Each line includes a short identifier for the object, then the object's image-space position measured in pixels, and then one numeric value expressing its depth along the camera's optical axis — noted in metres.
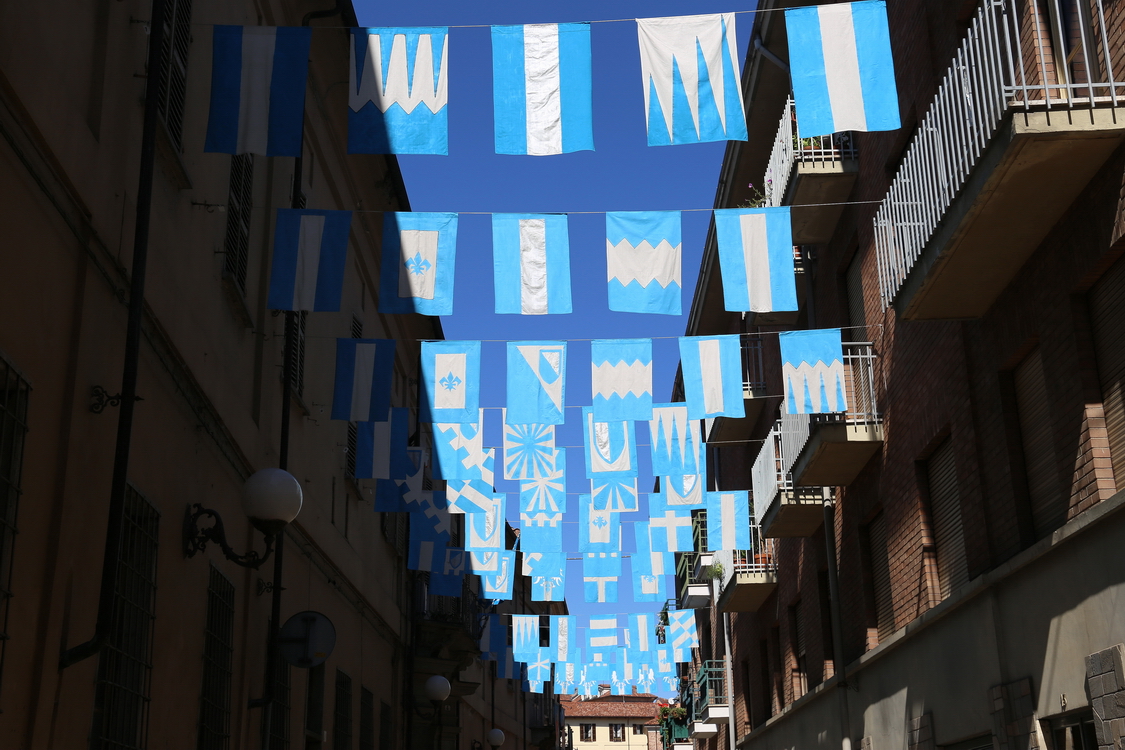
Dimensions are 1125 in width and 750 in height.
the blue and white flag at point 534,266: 11.98
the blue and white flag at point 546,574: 25.72
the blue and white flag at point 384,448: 15.84
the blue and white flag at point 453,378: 14.78
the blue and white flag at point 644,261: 11.96
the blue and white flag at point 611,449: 18.02
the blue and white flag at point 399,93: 10.59
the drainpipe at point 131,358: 6.65
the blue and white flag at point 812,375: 14.49
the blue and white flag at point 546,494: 20.18
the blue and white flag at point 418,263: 12.18
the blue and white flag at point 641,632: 29.92
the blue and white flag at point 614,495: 20.98
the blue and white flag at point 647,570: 23.84
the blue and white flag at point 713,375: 14.21
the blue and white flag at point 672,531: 22.89
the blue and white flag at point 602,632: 31.11
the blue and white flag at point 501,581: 24.55
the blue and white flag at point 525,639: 29.58
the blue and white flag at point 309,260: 11.52
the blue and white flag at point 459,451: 17.52
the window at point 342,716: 16.50
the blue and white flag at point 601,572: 27.16
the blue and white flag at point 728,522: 21.22
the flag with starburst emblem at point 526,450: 19.84
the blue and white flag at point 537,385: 14.25
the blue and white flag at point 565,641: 31.81
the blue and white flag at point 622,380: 14.59
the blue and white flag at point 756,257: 12.03
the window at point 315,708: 15.05
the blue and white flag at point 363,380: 13.90
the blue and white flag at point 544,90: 10.51
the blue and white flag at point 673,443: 17.23
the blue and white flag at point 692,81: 10.41
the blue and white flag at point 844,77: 10.35
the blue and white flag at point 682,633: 31.00
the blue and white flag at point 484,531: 22.30
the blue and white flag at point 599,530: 21.27
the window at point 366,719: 18.73
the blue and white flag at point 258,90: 9.80
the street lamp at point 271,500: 9.17
